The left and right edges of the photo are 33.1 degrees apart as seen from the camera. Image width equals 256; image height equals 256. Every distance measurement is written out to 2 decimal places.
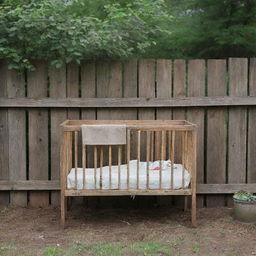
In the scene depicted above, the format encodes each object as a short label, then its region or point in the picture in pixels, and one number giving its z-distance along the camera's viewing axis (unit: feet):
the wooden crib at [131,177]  14.14
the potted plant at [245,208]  15.14
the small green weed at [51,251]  12.03
